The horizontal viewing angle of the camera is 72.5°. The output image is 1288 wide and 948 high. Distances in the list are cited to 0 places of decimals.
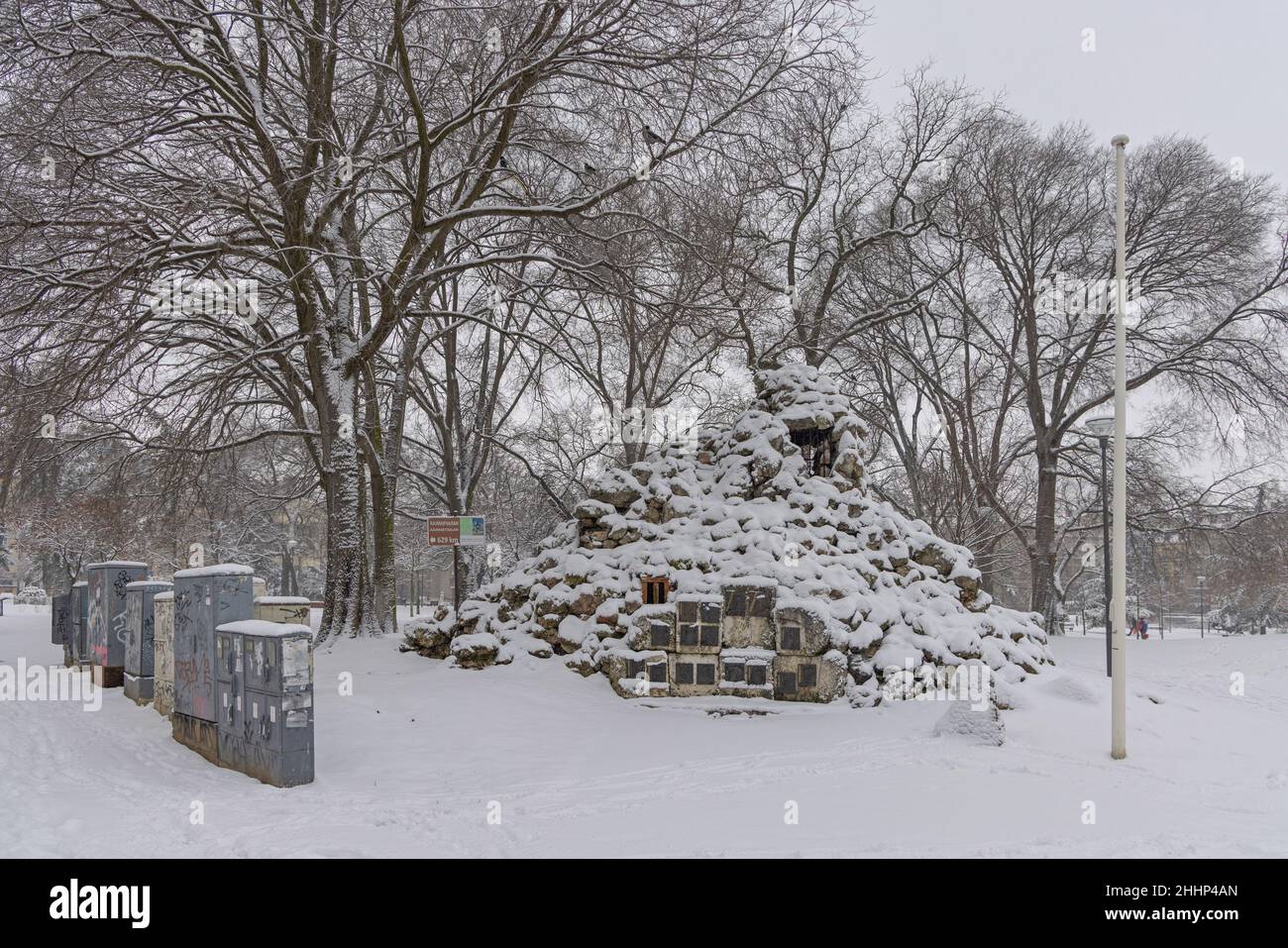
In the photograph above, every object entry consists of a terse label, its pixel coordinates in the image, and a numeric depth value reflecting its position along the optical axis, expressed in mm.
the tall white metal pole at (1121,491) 8531
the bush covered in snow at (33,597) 46062
